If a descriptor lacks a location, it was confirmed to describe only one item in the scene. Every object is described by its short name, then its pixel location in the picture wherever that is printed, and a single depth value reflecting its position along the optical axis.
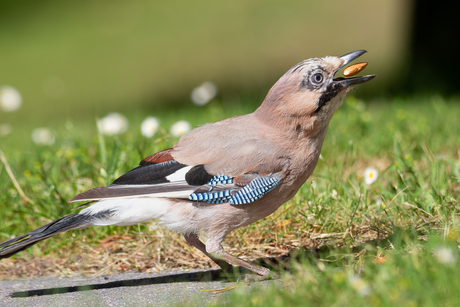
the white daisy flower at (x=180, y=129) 10.11
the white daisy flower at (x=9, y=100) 15.86
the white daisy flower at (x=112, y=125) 11.05
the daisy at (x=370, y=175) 8.21
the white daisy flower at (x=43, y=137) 11.89
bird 6.90
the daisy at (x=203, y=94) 12.95
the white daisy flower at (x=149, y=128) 10.07
